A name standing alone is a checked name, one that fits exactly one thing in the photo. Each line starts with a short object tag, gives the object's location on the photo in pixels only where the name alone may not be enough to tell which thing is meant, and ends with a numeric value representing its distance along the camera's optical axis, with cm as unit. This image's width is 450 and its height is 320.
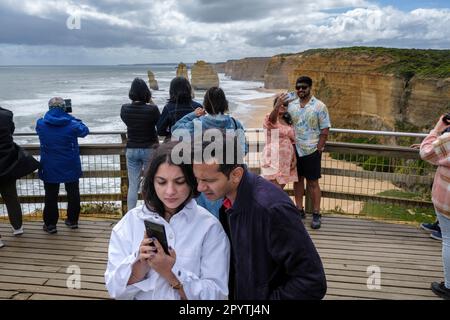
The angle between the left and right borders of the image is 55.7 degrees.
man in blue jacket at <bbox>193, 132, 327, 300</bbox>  158
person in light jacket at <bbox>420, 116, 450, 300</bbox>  304
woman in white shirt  172
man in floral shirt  459
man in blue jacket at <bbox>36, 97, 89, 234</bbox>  445
